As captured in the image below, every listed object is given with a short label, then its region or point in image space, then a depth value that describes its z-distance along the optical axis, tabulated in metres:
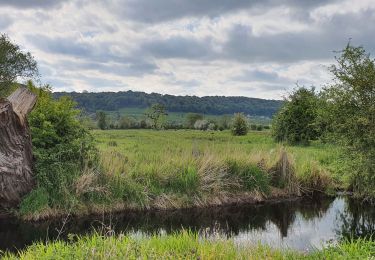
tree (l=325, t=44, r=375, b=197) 15.49
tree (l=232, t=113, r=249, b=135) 53.12
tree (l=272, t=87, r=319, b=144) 37.28
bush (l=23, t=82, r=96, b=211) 15.79
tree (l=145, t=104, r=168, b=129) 83.74
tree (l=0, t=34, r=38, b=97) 52.38
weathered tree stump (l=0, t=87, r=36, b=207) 14.27
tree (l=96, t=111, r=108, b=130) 82.25
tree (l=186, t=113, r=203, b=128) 92.28
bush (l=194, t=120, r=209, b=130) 81.29
